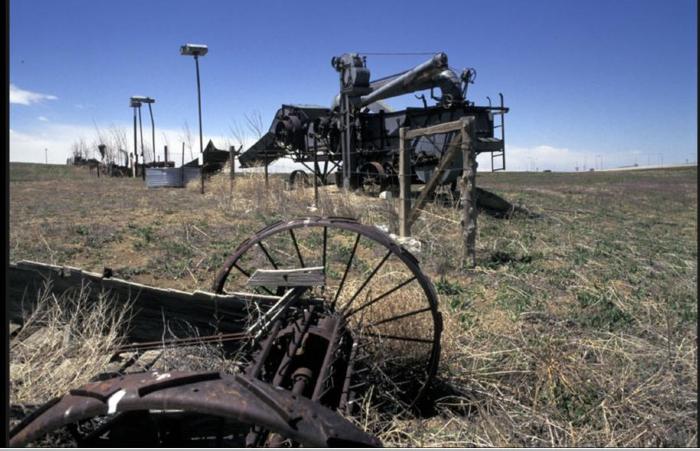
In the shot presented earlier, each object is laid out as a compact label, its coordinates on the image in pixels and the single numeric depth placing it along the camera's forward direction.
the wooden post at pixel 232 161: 15.69
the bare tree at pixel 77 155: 57.59
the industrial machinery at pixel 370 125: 13.68
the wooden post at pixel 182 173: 23.22
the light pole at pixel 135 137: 31.94
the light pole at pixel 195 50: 17.06
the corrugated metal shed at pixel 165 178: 22.92
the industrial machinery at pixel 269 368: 1.96
